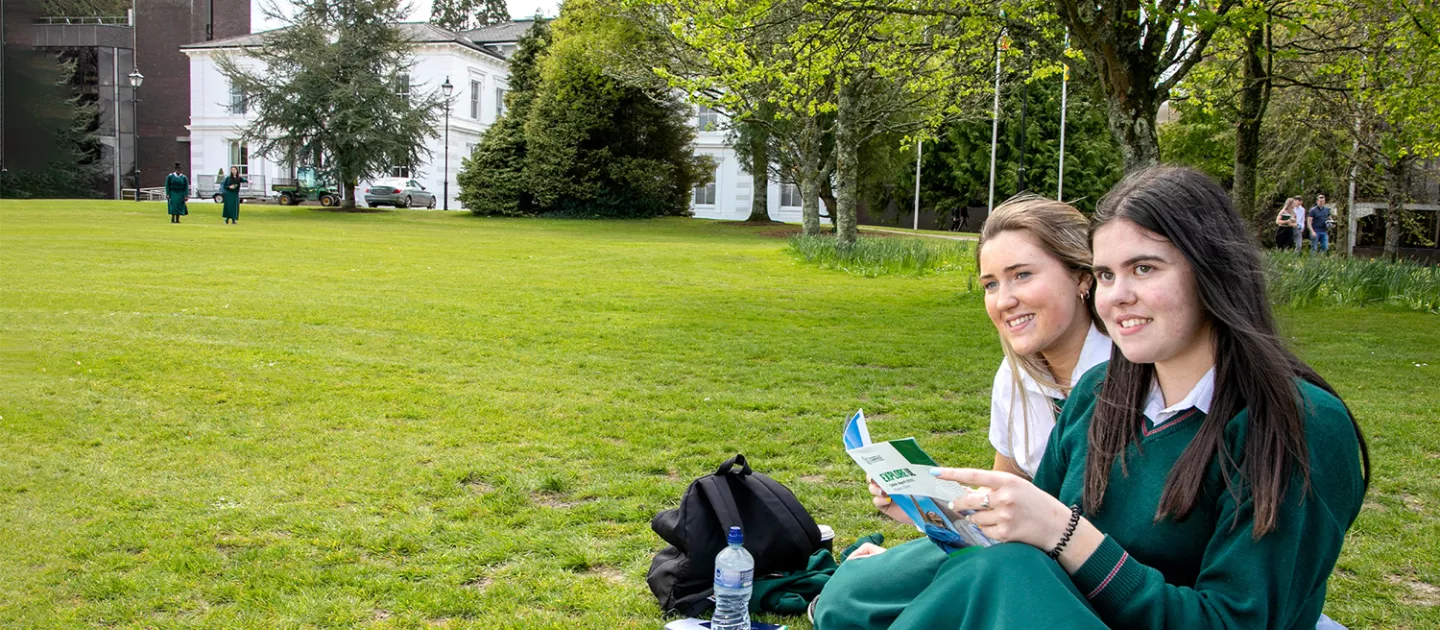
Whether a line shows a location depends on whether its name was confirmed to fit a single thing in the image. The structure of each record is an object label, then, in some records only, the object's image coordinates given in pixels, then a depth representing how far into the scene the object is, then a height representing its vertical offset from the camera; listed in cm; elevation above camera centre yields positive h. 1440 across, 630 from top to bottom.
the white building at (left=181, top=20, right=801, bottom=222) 5175 +498
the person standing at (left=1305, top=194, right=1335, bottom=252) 2405 +61
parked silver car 4762 +113
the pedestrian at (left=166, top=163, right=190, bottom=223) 2808 +52
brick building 5300 +978
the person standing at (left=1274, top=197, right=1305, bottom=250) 2236 +45
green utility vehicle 4134 +100
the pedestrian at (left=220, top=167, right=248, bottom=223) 2916 +52
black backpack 402 -116
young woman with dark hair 214 -48
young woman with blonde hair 323 -23
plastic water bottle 376 -126
